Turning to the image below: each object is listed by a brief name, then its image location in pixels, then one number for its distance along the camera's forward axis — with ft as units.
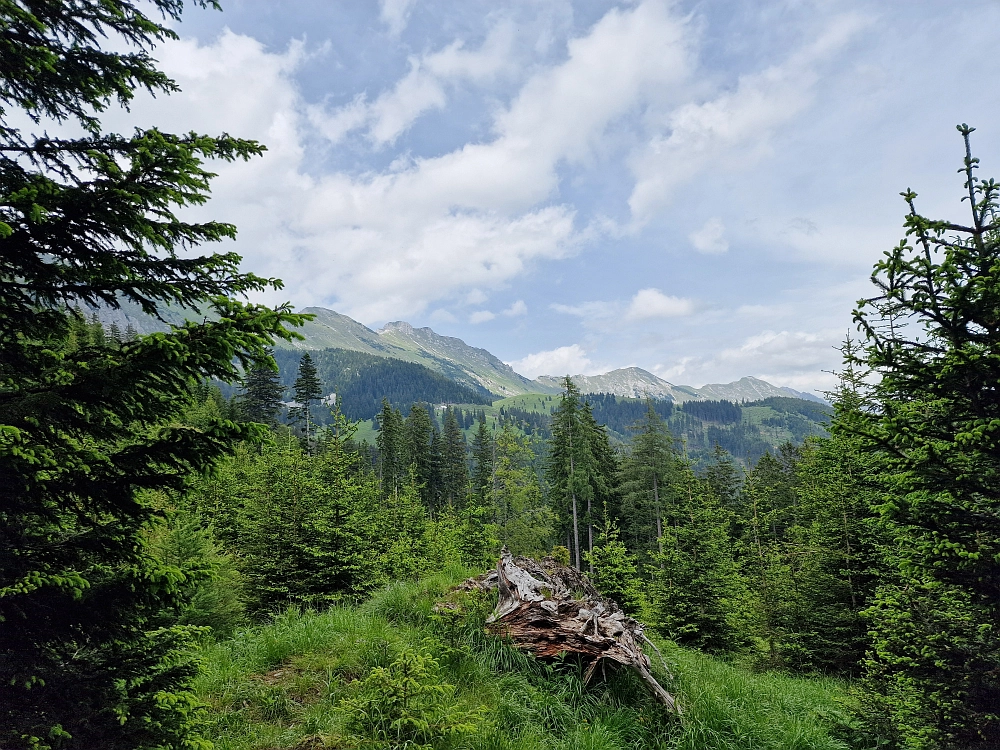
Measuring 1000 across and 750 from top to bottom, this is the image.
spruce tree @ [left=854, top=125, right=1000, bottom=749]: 17.75
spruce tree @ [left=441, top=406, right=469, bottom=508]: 208.20
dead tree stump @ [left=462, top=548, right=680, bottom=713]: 24.49
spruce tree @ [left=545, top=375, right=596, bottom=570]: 126.82
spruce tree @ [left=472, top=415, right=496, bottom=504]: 186.91
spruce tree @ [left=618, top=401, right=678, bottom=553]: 133.28
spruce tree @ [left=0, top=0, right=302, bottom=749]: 10.03
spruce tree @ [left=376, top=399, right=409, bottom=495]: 188.85
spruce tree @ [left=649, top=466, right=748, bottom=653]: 52.24
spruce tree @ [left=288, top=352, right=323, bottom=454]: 164.35
